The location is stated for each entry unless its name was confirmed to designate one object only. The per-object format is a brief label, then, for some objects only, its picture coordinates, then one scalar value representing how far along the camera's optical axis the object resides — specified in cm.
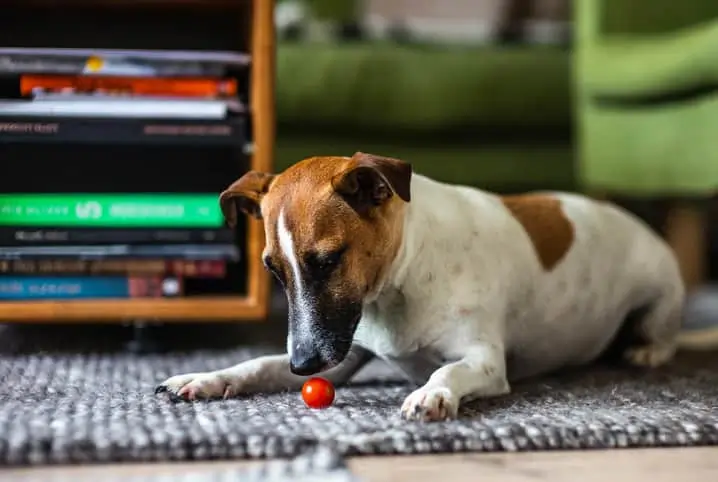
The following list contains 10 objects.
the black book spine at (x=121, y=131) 160
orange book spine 162
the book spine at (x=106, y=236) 164
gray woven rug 127
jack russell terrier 137
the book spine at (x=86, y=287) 164
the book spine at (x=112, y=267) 164
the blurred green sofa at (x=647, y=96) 183
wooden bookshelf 163
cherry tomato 140
